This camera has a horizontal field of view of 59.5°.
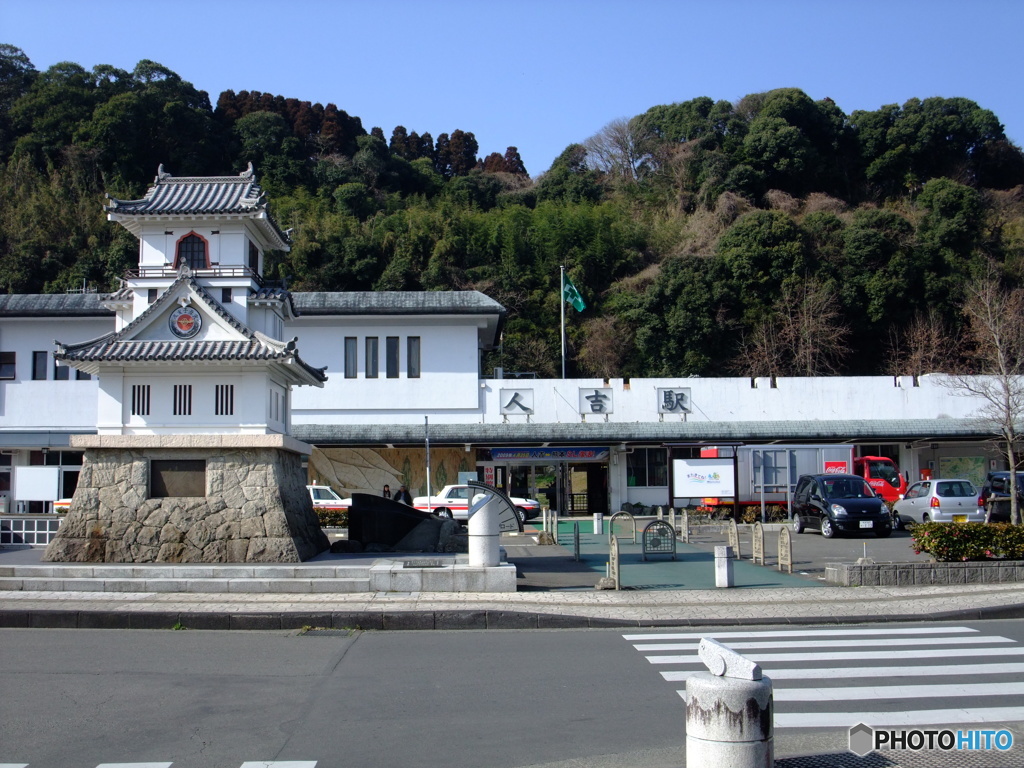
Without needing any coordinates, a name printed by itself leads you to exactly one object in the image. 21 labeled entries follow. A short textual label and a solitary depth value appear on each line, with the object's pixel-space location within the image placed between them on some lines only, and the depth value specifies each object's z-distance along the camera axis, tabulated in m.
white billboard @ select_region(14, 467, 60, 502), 34.41
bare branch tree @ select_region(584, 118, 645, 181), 71.38
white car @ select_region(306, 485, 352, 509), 31.83
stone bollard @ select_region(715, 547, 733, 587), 15.63
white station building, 36.06
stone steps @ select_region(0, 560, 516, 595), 15.02
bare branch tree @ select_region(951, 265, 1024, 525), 29.02
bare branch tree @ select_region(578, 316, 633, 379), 52.09
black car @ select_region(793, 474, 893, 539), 24.89
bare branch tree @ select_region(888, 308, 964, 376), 49.22
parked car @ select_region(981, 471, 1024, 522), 25.59
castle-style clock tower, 17.50
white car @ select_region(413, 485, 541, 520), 31.67
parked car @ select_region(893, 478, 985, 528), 25.55
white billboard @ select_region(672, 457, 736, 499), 28.78
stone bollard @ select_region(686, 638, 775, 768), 4.75
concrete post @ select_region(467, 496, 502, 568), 15.37
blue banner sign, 37.47
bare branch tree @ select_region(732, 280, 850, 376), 49.38
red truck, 32.06
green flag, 44.68
